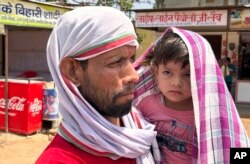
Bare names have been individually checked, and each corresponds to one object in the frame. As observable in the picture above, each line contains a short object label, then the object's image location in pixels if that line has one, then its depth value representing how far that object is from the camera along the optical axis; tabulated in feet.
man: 4.02
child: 4.80
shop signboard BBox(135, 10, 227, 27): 35.50
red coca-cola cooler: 23.30
